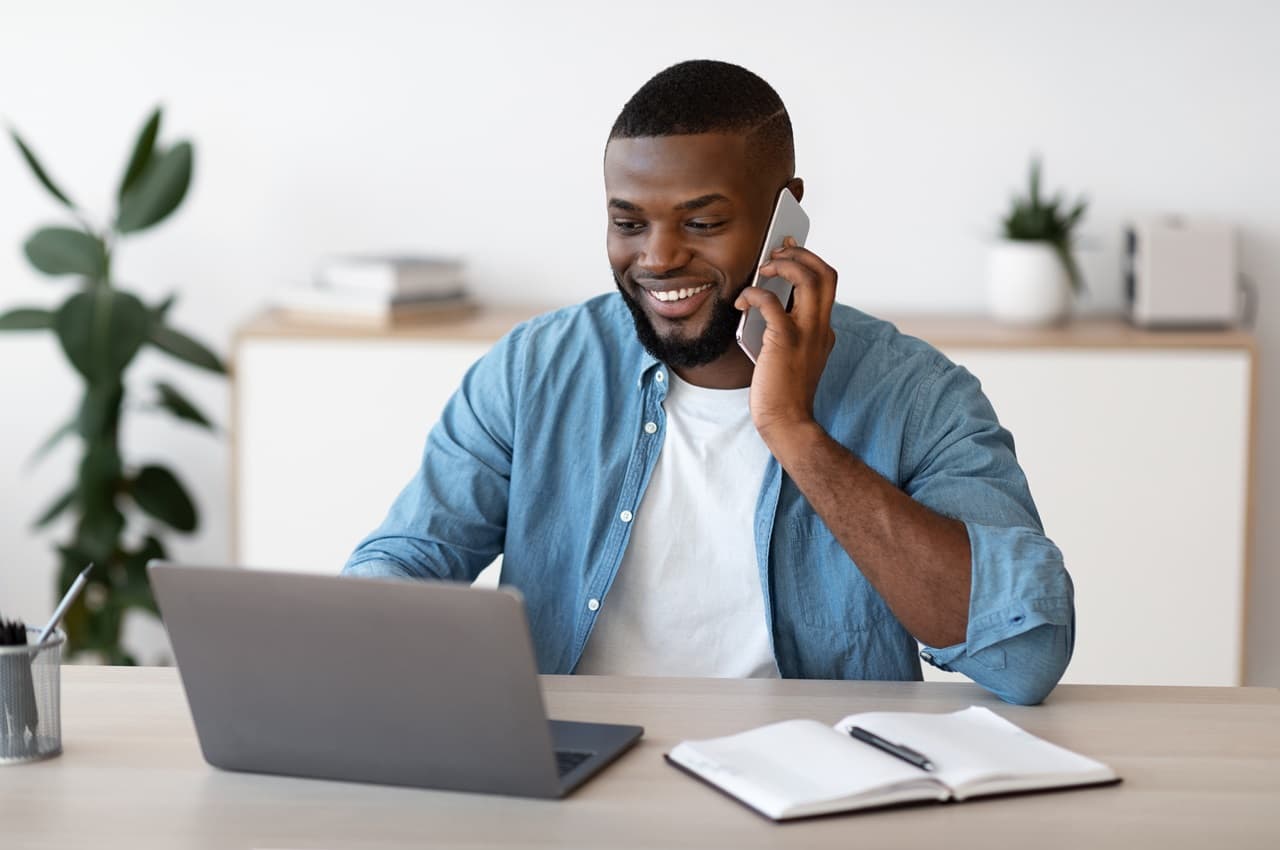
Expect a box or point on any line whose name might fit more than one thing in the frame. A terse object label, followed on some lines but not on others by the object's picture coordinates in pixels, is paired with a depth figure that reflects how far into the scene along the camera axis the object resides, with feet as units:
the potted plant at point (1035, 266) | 10.46
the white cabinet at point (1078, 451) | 10.11
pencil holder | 4.38
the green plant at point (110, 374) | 10.12
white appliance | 10.44
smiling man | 5.83
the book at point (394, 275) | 10.31
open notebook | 4.05
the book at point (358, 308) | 10.34
